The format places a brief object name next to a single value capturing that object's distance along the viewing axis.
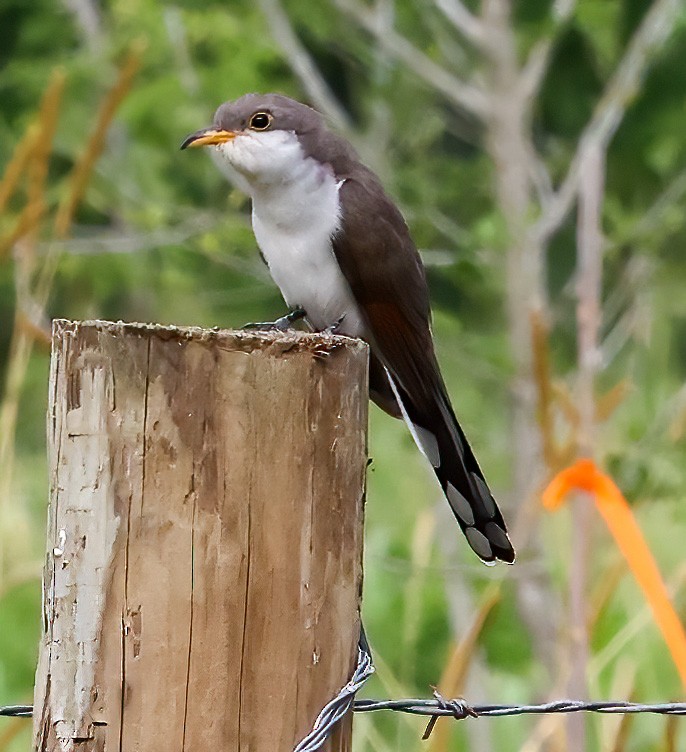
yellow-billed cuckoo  6.45
